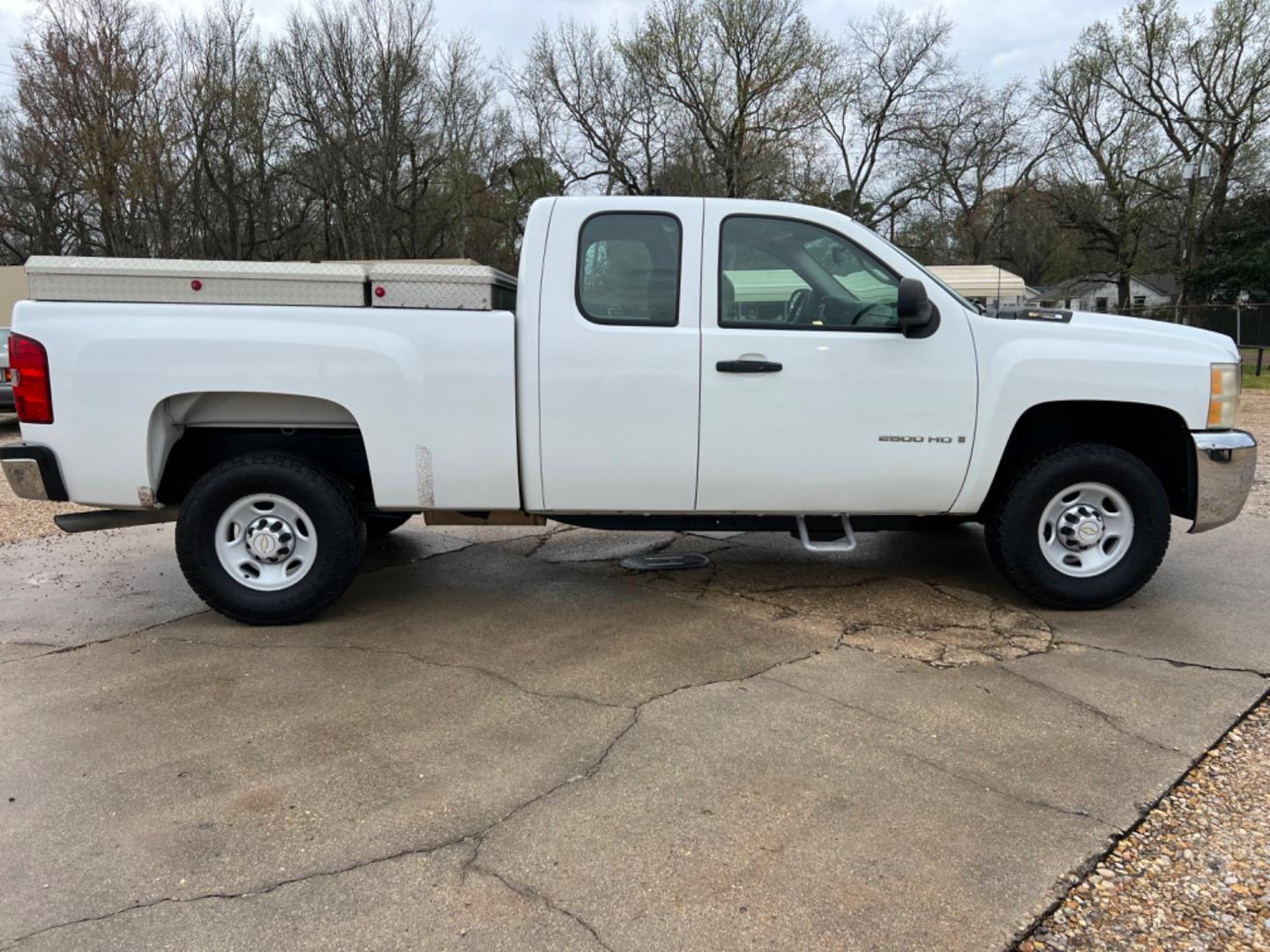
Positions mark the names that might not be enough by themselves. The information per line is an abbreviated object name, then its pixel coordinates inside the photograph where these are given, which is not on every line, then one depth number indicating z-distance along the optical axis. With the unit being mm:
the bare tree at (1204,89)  32188
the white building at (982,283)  17422
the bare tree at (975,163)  39000
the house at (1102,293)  49150
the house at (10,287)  22797
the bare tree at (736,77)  31047
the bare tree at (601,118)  32656
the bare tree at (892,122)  37750
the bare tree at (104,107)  25094
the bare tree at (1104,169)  36438
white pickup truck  4020
